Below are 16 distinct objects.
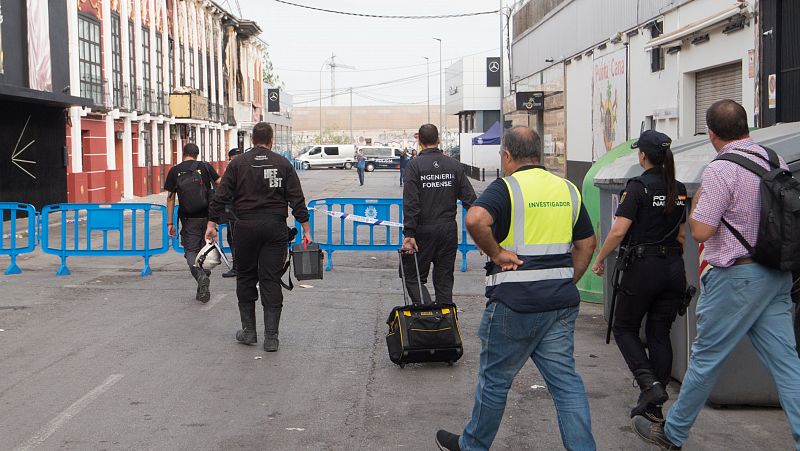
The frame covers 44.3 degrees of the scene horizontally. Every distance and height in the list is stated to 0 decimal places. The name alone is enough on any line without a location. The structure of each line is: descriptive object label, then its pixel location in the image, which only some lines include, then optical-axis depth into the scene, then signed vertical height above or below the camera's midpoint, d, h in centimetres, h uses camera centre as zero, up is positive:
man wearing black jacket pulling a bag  820 -34
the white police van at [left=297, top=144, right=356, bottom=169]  7894 +155
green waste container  999 -34
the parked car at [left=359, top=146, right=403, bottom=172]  7688 +140
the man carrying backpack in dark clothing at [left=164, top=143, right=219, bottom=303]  1122 -23
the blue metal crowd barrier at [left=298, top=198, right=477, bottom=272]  1436 -61
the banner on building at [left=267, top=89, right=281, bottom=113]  7381 +561
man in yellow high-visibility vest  481 -54
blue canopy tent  4784 +170
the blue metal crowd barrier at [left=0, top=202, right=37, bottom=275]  1377 -84
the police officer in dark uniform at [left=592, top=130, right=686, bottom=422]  600 -53
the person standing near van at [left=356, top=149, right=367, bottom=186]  4788 +43
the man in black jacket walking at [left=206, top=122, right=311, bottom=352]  832 -32
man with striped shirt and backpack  500 -57
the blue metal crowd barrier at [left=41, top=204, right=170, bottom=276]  1369 -69
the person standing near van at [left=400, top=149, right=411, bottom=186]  4699 +71
